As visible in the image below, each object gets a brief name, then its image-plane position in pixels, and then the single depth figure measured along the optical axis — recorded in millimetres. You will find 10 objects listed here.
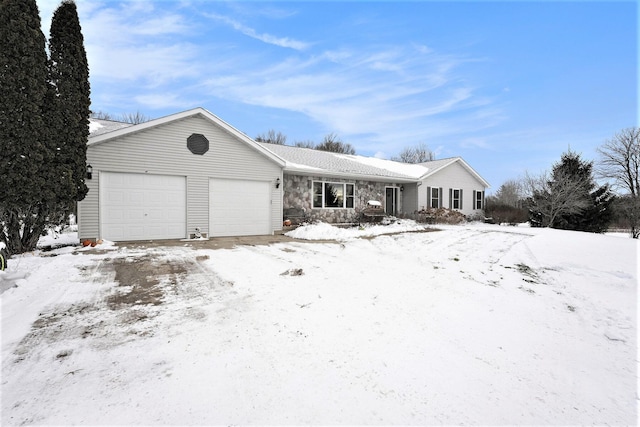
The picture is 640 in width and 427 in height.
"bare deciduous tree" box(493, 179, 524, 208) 39094
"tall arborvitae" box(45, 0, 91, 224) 6895
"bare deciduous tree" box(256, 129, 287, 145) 33719
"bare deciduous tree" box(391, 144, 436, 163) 39438
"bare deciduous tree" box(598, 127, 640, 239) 21812
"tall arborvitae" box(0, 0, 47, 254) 6066
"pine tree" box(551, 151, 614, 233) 16266
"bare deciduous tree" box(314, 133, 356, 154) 33094
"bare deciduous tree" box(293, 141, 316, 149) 34200
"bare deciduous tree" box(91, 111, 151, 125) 26438
